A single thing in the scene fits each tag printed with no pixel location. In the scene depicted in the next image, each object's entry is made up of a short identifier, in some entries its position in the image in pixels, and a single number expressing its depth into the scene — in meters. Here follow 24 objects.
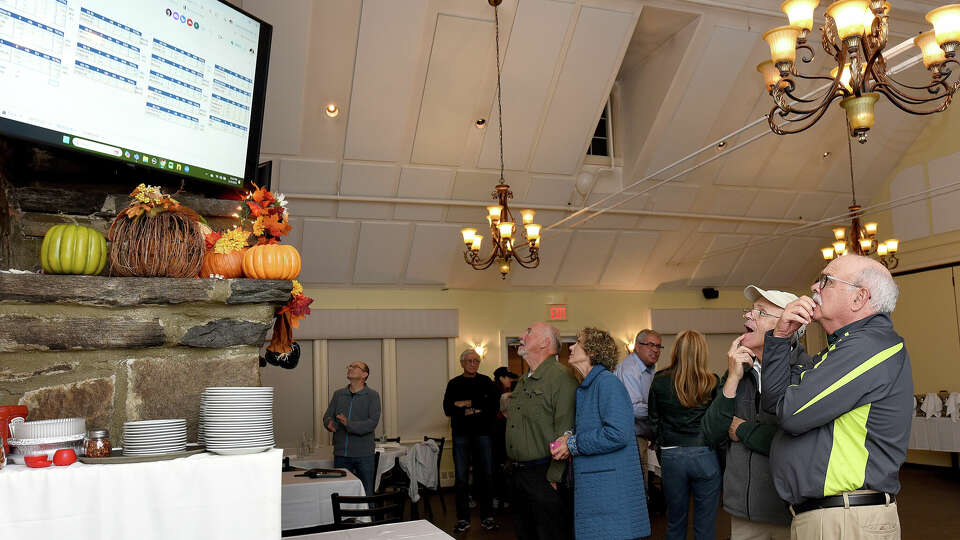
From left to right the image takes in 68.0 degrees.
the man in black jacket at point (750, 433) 2.90
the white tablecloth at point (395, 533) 2.78
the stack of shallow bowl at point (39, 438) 1.67
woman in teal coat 3.55
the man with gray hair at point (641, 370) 5.32
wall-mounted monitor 1.88
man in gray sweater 6.10
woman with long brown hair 3.99
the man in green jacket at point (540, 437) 3.84
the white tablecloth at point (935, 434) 8.17
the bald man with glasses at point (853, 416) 2.20
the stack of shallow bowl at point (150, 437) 1.80
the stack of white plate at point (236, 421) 1.87
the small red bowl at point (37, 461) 1.66
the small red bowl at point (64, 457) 1.67
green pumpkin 1.88
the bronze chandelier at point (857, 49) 3.44
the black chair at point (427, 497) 7.19
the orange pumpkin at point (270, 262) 2.13
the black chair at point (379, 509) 3.40
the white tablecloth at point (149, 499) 1.62
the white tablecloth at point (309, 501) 4.56
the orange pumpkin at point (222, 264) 2.16
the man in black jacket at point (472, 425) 7.35
